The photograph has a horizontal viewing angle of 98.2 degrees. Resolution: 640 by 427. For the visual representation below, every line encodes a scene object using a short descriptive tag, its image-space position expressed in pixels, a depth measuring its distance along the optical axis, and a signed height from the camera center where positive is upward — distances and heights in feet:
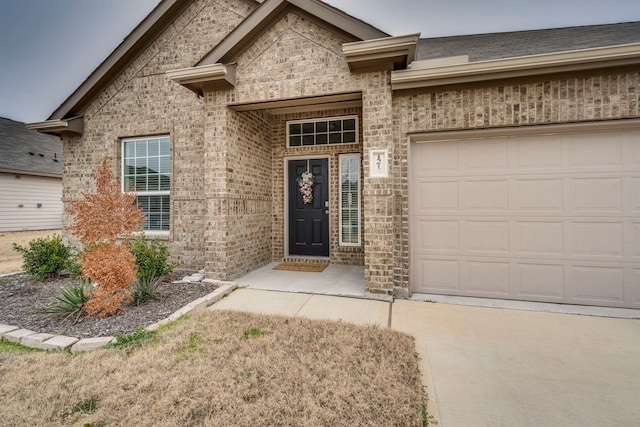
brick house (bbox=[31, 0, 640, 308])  11.99 +3.25
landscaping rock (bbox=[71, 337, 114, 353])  8.82 -4.06
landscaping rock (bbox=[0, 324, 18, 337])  9.79 -3.97
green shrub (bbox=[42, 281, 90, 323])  11.14 -3.52
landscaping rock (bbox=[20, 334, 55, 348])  9.16 -4.06
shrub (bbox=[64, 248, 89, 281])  15.35 -2.85
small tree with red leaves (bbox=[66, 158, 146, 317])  10.93 -1.03
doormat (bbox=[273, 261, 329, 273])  18.42 -3.45
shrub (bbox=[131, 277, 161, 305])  12.53 -3.42
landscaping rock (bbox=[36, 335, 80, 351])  8.86 -4.04
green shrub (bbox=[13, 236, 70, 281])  16.26 -2.36
